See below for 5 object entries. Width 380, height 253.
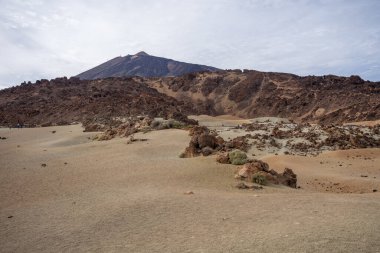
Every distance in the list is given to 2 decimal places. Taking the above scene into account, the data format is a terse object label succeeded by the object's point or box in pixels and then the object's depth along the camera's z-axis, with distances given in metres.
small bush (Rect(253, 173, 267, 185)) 10.69
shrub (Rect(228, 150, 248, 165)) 12.85
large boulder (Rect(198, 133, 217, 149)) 15.59
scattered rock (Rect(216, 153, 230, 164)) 13.10
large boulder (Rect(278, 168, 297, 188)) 11.22
